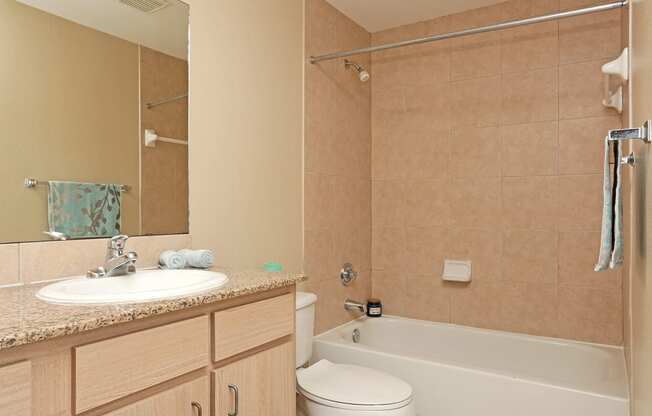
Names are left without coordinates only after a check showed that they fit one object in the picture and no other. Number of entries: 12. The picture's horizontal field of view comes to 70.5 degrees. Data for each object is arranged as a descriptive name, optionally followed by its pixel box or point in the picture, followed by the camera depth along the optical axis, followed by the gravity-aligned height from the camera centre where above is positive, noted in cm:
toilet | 171 -72
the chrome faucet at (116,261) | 138 -16
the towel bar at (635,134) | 90 +16
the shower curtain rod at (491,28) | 186 +82
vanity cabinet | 86 -36
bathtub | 185 -78
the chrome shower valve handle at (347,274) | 281 -40
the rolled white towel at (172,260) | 158 -18
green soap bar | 199 -25
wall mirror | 133 +30
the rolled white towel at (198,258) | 159 -17
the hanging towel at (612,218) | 113 -3
